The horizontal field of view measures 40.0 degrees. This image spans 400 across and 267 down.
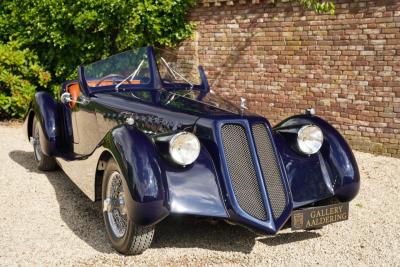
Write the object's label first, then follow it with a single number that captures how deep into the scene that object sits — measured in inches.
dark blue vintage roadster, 149.1
